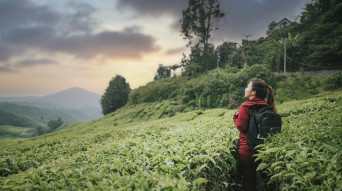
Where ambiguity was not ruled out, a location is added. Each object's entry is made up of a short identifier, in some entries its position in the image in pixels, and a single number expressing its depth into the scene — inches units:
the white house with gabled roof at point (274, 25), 1670.3
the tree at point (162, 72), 2160.3
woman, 106.9
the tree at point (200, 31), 1202.6
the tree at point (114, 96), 1941.4
